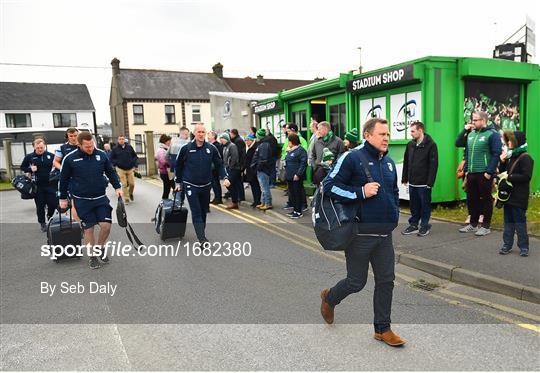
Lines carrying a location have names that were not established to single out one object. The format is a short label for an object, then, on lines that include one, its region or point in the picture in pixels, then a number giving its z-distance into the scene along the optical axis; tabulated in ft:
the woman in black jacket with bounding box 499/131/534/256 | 19.21
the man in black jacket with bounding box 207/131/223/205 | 37.93
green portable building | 28.76
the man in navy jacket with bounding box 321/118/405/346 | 12.46
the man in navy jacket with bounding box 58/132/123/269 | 20.61
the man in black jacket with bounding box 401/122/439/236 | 23.79
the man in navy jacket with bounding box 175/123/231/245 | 23.84
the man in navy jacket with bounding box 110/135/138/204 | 41.09
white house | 148.56
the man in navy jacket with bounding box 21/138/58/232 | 28.76
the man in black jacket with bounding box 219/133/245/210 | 34.94
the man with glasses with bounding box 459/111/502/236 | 22.62
